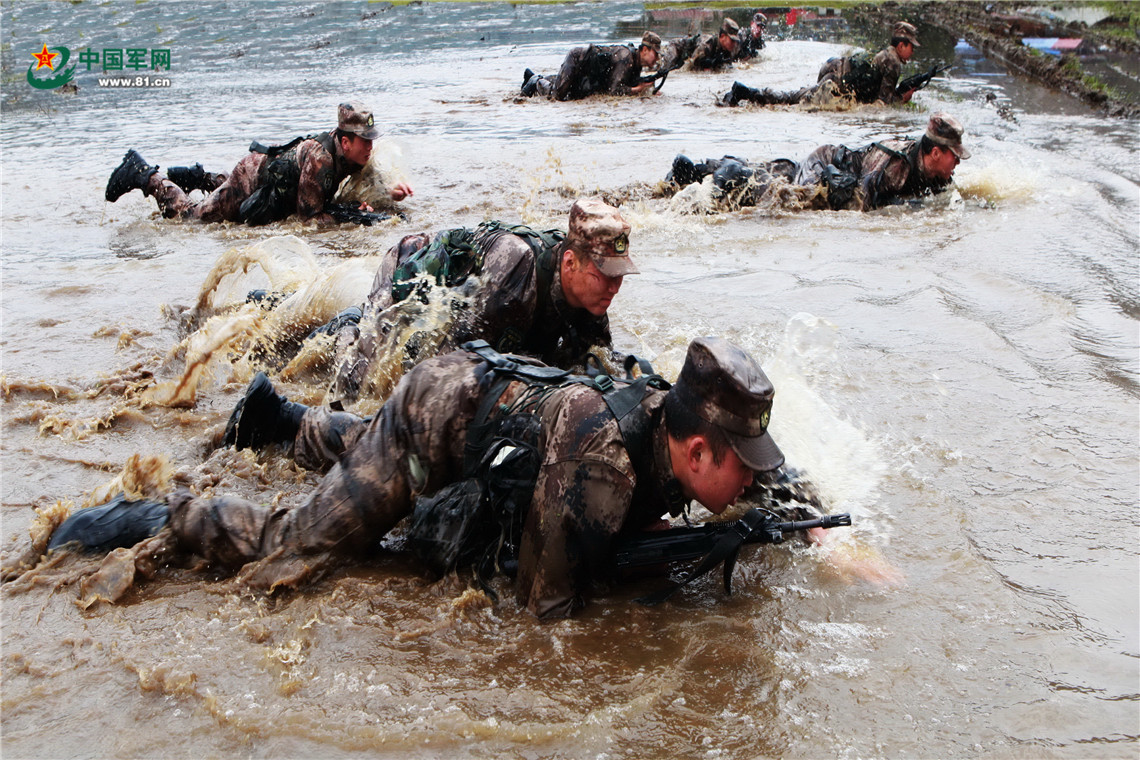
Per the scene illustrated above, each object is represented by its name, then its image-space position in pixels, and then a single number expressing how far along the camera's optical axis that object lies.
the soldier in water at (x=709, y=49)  18.69
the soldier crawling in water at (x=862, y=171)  8.01
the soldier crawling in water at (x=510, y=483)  2.71
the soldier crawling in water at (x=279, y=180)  7.62
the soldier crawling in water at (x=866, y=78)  13.68
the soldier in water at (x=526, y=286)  3.91
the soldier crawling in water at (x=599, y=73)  15.00
